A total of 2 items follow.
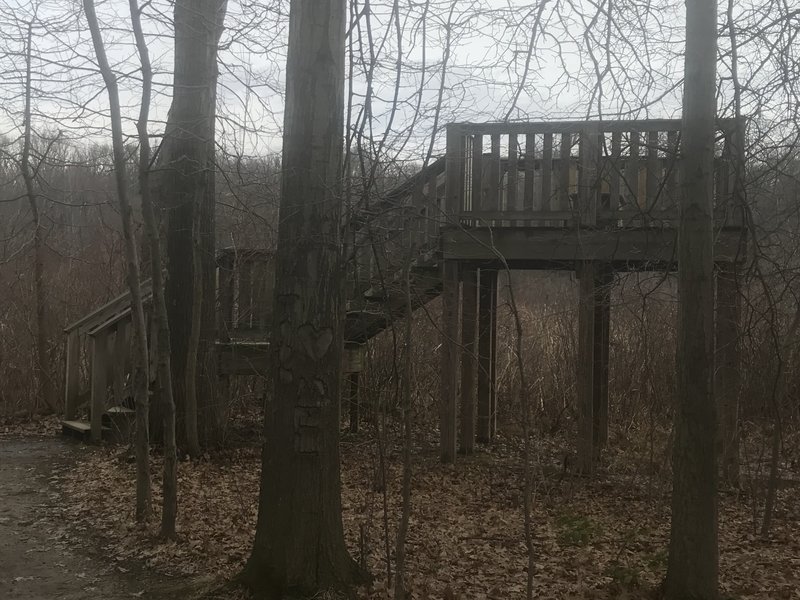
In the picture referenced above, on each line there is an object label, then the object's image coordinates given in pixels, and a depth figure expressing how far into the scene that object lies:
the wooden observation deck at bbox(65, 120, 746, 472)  9.75
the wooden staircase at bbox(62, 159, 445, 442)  11.16
